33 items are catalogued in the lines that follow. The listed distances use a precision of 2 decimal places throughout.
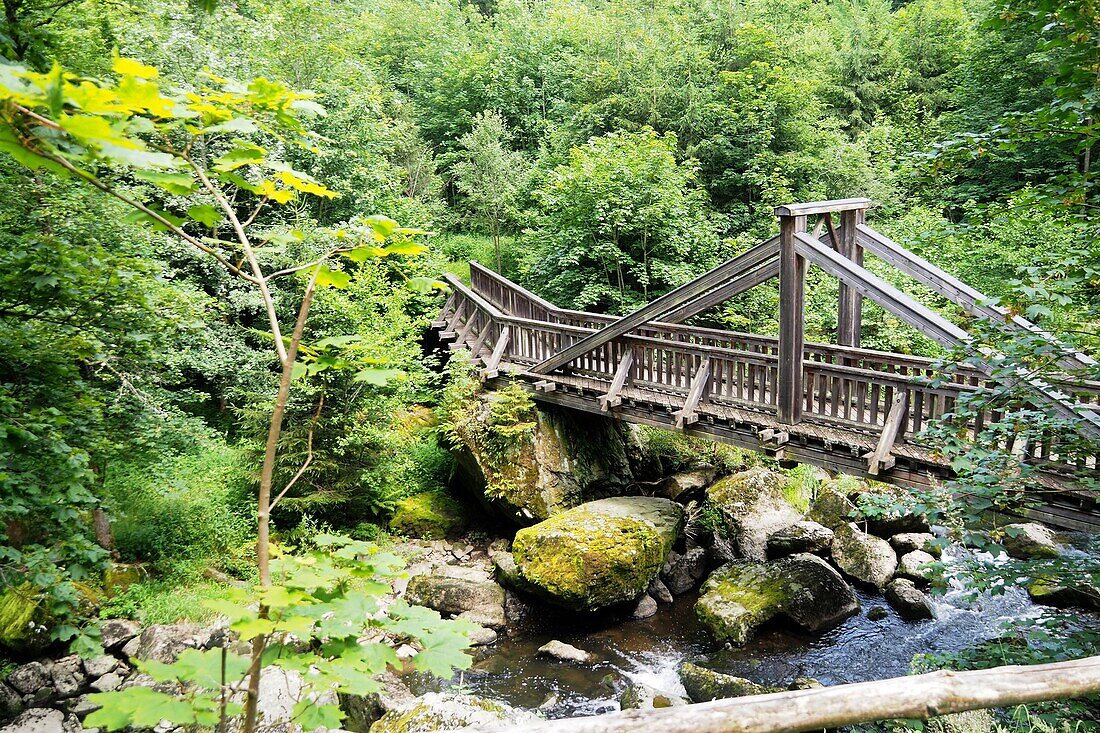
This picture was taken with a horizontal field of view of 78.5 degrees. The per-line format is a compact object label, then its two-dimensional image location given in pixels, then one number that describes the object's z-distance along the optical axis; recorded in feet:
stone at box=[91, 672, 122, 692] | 22.29
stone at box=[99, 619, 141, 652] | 24.22
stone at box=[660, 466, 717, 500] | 39.01
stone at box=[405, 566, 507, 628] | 29.30
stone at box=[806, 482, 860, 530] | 35.40
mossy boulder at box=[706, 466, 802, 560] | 34.19
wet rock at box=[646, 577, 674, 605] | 31.65
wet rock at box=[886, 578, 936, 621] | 28.81
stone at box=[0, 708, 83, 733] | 19.98
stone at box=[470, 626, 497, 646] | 27.78
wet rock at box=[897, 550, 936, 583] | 30.96
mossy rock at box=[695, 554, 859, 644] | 28.04
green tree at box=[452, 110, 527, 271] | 60.59
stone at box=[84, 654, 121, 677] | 22.91
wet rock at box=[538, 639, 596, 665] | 26.81
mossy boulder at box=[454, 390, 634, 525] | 34.81
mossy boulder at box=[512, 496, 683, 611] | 28.58
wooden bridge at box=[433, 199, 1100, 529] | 21.68
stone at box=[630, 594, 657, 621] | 30.32
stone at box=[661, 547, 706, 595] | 32.94
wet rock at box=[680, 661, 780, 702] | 22.81
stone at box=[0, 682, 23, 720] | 20.55
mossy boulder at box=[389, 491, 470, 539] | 36.47
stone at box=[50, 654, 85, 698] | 22.12
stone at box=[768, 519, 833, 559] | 33.06
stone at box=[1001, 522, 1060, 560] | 30.18
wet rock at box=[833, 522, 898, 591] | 31.65
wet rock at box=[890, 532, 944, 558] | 33.53
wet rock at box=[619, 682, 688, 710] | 22.71
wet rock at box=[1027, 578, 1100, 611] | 27.71
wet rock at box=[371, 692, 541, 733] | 18.39
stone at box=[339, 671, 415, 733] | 20.85
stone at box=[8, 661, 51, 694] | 21.71
